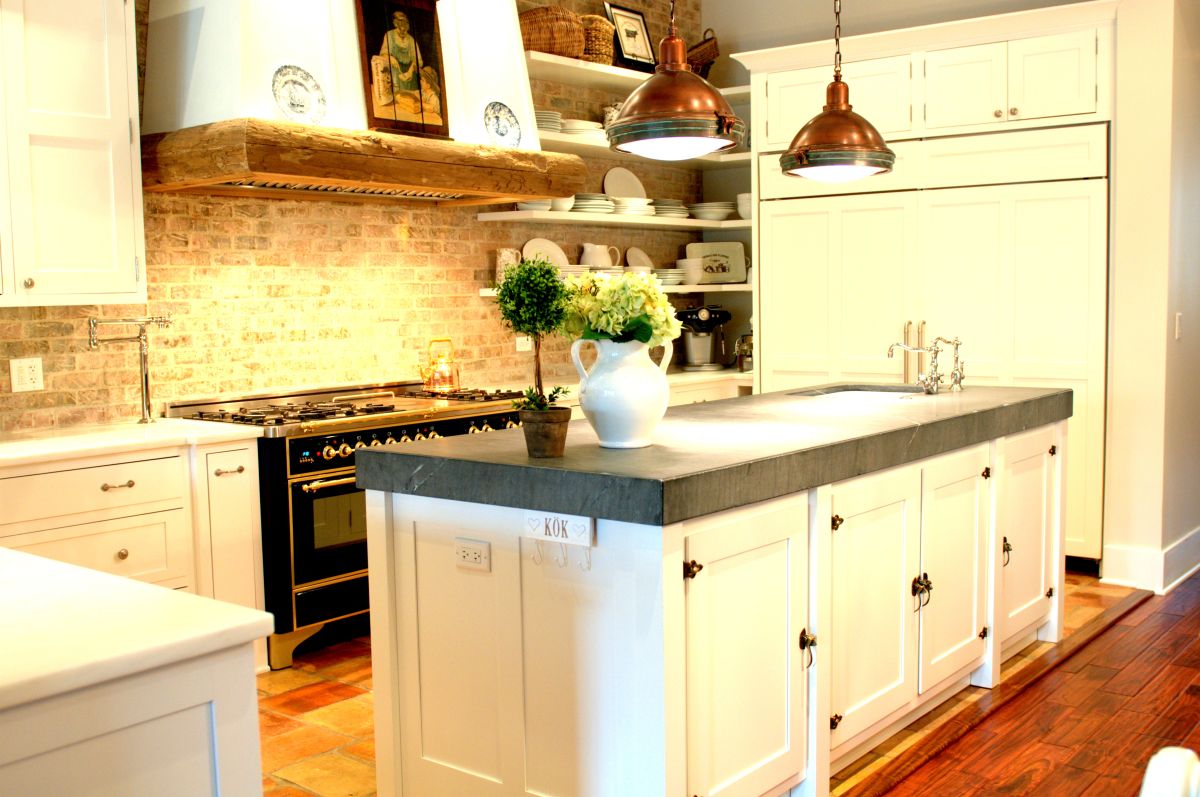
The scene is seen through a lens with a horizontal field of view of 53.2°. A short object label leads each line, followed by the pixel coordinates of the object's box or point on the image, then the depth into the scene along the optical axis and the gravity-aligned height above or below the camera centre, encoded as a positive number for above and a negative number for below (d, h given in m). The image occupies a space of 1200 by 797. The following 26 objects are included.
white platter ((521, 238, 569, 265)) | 6.16 +0.37
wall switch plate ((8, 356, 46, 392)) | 4.14 -0.15
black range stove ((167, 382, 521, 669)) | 4.28 -0.62
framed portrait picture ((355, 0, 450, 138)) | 4.64 +1.02
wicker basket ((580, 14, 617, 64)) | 6.15 +1.46
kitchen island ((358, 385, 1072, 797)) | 2.60 -0.69
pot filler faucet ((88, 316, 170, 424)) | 4.37 -0.06
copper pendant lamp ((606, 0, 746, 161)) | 3.12 +0.54
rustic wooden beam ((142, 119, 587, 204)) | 4.12 +0.61
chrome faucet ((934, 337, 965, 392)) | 4.59 -0.23
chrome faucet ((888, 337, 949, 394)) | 4.48 -0.23
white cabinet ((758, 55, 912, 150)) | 5.86 +1.12
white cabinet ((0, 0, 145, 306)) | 3.81 +0.58
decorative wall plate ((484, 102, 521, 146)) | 5.21 +0.87
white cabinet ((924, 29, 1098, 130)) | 5.41 +1.09
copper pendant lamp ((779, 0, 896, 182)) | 3.75 +0.54
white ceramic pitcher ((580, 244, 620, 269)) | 6.44 +0.35
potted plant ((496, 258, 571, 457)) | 2.73 +0.02
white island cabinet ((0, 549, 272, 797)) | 1.48 -0.48
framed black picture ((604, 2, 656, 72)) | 6.57 +1.56
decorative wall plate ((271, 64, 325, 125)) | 4.35 +0.85
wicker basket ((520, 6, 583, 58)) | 5.97 +1.46
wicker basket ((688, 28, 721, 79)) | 6.91 +1.54
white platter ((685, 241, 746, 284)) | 7.07 +0.35
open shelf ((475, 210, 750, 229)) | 5.83 +0.53
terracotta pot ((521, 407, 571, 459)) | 2.81 -0.26
